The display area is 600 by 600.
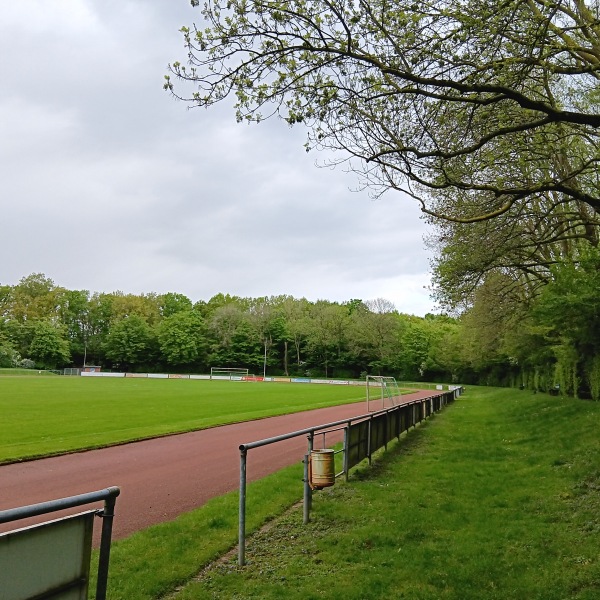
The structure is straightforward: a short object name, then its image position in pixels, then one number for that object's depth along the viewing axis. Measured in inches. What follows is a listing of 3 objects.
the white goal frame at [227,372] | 3695.9
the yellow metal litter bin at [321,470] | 289.9
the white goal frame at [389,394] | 1151.8
